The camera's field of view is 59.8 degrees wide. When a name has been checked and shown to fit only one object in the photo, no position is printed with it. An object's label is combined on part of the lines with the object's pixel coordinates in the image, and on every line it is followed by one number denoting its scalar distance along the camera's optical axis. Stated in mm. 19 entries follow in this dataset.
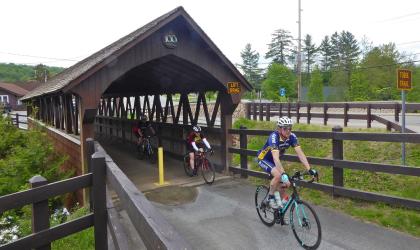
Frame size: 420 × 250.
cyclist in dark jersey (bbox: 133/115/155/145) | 14009
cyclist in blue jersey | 5773
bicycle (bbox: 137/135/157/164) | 13520
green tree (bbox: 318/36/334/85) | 79312
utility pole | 36462
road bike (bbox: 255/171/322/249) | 5207
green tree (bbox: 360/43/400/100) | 47250
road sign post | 8914
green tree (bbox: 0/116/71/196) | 9625
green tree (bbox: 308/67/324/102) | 45406
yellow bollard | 9781
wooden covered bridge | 8539
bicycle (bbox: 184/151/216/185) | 9781
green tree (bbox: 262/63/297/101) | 53625
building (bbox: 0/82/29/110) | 64675
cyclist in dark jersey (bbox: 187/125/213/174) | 10266
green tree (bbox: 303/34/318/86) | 84125
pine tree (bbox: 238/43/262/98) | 102625
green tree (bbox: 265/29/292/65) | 84500
